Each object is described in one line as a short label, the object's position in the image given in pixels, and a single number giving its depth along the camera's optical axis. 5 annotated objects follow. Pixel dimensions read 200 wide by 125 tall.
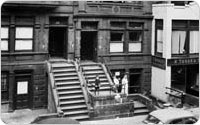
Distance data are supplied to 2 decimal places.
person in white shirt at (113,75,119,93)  19.70
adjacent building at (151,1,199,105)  22.02
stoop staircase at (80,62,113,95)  19.77
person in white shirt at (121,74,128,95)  19.23
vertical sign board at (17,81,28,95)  20.23
